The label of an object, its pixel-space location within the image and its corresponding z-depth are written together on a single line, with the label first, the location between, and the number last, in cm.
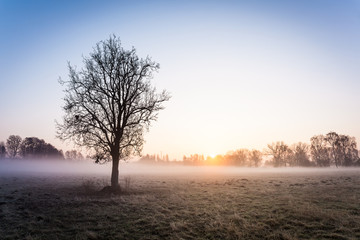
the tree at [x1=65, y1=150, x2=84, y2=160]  16212
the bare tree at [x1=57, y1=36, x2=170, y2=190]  2059
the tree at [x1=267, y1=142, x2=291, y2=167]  9888
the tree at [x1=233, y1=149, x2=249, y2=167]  13112
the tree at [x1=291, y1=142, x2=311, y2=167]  9412
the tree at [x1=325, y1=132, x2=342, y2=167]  7712
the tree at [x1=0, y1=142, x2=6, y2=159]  10274
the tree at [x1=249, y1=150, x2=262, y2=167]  12249
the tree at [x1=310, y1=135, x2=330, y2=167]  8450
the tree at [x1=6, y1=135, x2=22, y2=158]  10125
